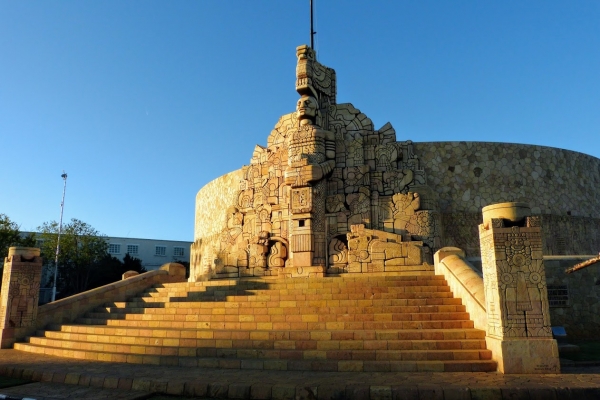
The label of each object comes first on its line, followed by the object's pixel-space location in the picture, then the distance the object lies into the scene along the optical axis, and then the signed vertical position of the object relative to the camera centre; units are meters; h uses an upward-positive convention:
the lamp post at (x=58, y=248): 29.53 +3.28
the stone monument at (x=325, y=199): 13.84 +3.20
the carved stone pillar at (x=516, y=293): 6.43 +0.06
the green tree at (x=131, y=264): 36.69 +2.73
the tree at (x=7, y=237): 26.93 +3.67
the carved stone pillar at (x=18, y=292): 10.26 +0.13
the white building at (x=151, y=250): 44.50 +4.84
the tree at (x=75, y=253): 33.44 +3.29
